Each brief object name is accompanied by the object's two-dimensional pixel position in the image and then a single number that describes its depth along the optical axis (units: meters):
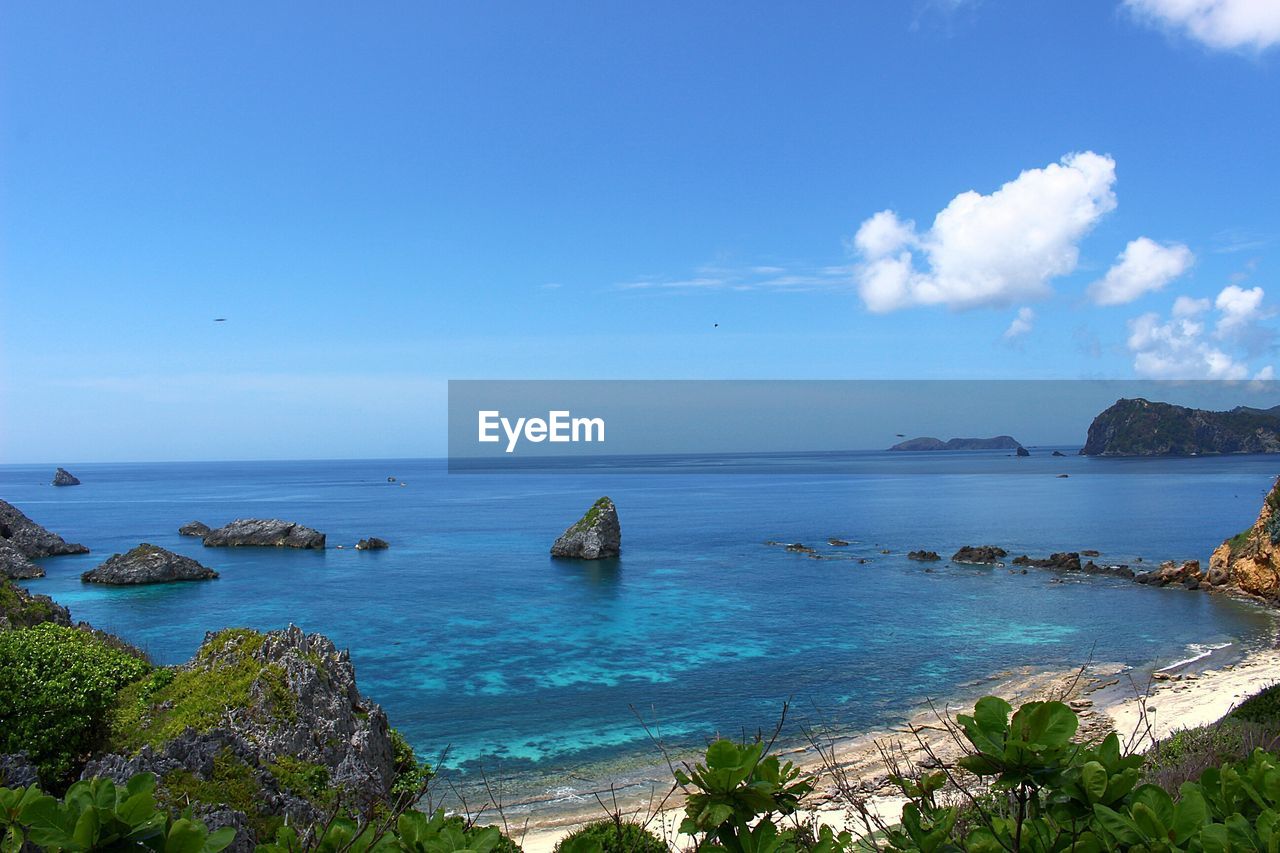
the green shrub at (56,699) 15.91
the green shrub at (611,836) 11.77
